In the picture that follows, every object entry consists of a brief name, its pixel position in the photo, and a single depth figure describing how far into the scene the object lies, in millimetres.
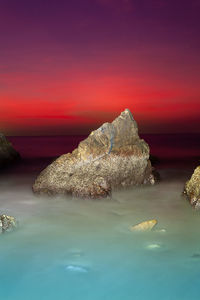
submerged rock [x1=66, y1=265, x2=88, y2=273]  5162
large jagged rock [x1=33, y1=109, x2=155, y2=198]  9812
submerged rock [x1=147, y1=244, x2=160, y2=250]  5957
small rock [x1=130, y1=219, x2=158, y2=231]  6779
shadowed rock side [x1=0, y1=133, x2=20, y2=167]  18114
